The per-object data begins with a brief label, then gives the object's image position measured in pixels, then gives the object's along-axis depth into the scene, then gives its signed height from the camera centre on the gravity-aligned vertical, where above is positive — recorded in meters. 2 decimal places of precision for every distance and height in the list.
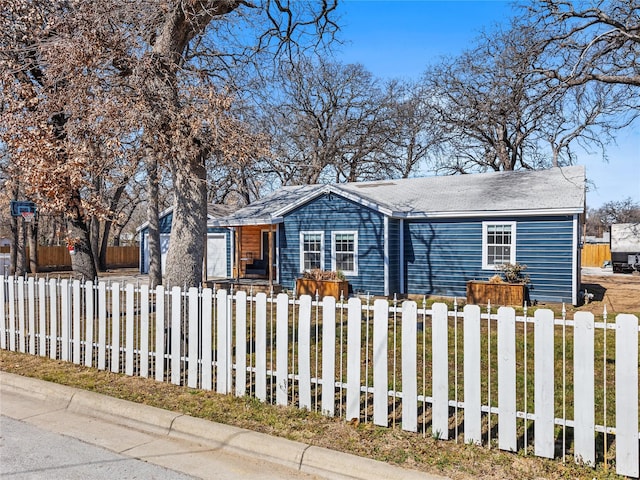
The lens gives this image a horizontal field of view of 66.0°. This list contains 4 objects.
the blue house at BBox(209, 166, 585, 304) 14.20 +0.13
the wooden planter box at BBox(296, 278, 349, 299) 15.34 -1.57
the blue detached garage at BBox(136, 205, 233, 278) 23.12 -0.29
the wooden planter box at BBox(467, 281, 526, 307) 13.66 -1.63
